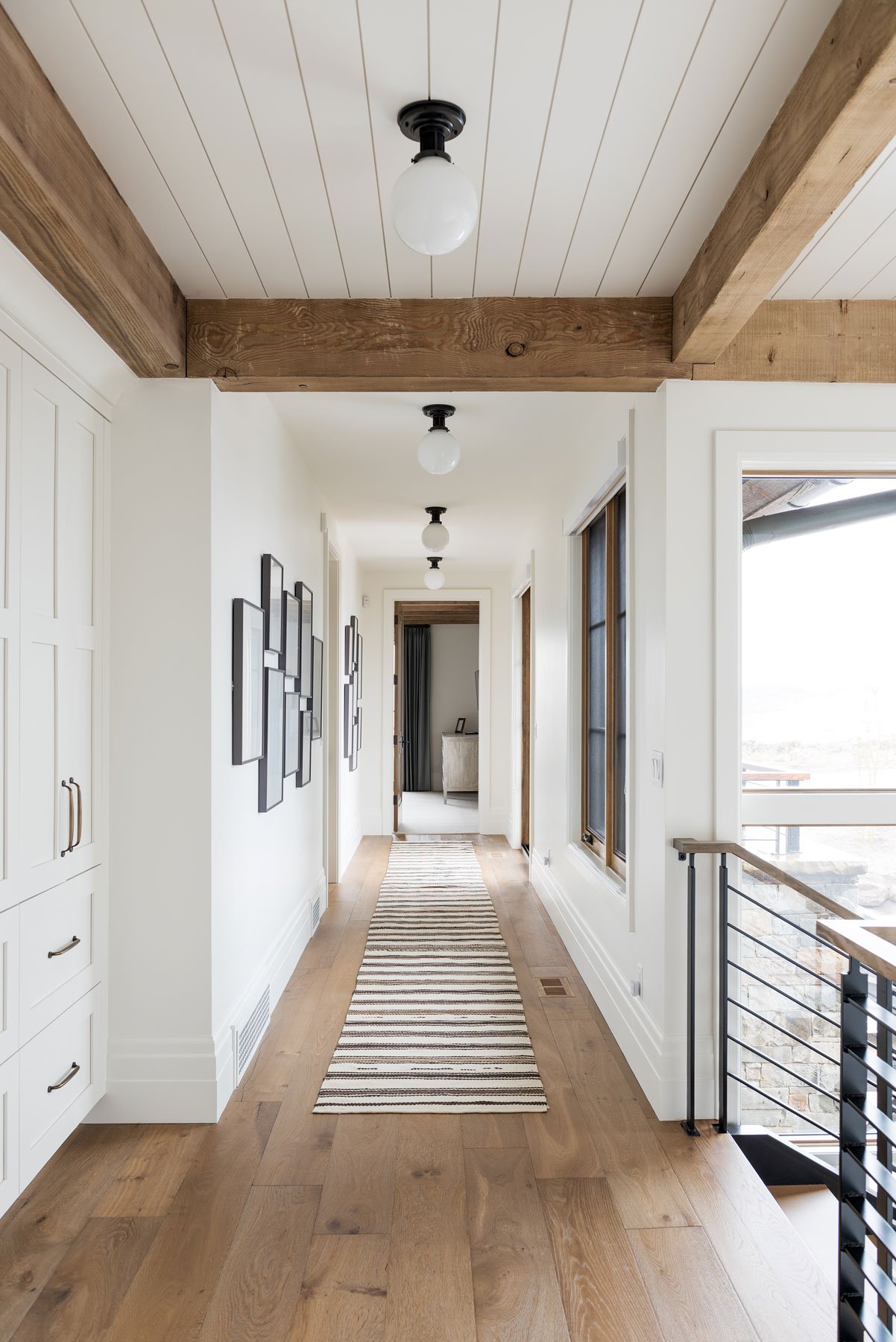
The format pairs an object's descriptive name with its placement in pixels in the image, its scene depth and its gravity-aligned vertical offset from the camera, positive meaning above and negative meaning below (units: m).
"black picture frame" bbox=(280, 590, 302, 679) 3.73 +0.25
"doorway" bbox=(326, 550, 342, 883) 5.58 -0.15
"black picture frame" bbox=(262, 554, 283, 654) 3.31 +0.35
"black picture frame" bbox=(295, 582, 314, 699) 4.18 +0.27
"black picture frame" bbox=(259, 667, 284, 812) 3.29 -0.21
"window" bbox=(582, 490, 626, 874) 3.61 +0.04
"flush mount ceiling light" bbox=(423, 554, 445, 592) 6.41 +0.82
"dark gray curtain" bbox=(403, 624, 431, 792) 11.73 -0.32
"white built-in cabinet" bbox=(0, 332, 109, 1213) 1.99 -0.18
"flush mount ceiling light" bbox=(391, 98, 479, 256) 1.62 +0.92
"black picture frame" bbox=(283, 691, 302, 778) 3.76 -0.19
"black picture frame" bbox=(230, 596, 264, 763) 2.85 +0.03
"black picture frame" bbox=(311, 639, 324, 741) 4.75 -0.03
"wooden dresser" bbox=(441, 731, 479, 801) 10.67 -0.85
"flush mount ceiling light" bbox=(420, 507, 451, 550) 4.93 +0.87
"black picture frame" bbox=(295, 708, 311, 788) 4.18 -0.30
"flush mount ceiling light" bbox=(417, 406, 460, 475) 3.35 +0.92
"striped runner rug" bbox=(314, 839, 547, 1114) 2.76 -1.27
